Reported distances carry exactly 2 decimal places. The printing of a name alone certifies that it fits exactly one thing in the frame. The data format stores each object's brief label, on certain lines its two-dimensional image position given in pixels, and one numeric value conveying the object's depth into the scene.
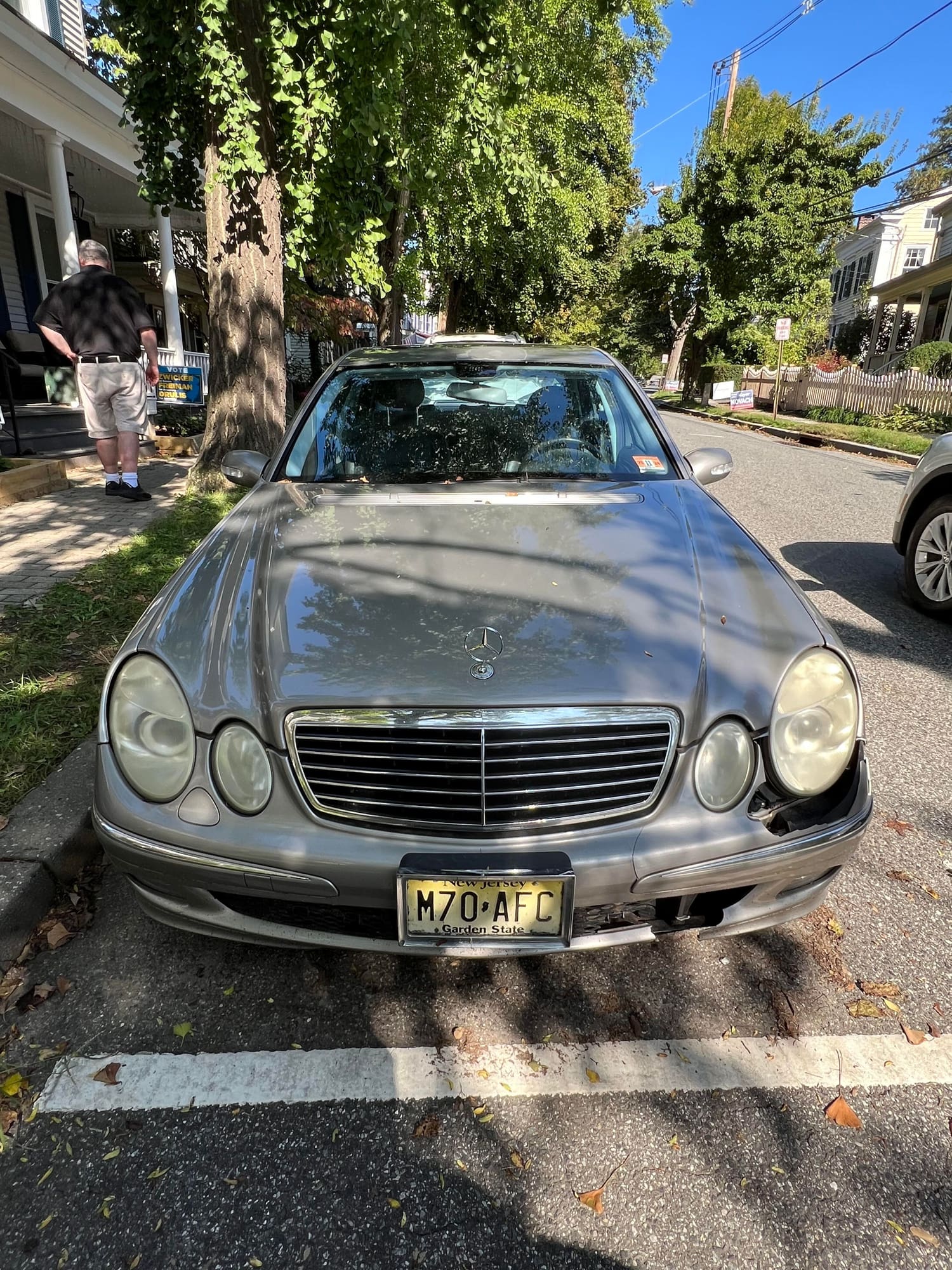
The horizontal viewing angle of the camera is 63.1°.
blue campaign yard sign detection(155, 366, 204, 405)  11.15
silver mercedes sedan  1.66
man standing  6.08
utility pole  34.66
